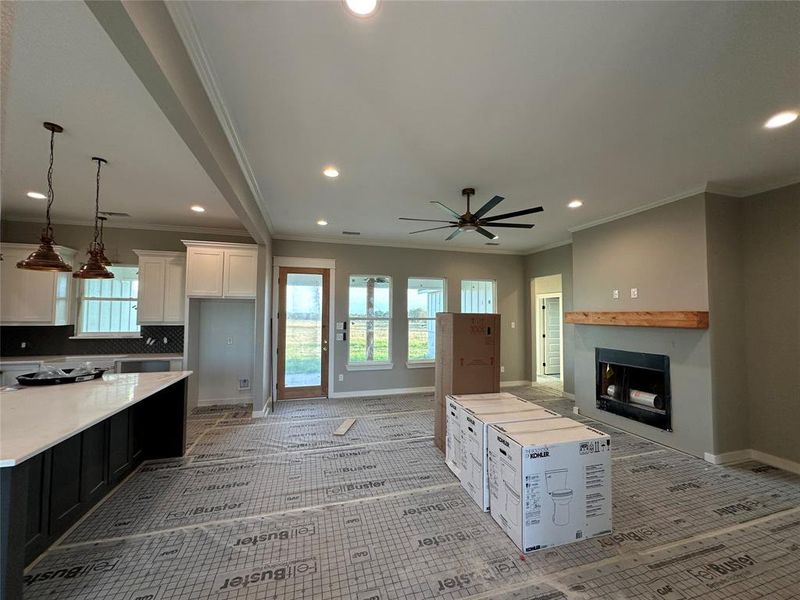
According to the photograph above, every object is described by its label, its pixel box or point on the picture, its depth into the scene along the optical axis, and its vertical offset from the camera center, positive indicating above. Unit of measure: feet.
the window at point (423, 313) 20.17 +0.27
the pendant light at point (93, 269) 10.27 +1.46
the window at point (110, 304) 15.58 +0.57
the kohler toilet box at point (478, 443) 8.12 -3.15
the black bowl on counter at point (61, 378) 8.74 -1.67
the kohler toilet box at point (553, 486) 6.72 -3.43
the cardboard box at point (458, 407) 9.48 -2.48
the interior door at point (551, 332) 25.85 -1.08
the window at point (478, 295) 21.30 +1.43
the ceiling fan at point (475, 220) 9.96 +3.11
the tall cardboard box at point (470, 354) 10.68 -1.15
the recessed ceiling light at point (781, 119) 7.36 +4.43
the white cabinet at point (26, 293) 14.01 +0.98
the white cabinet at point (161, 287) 15.35 +1.38
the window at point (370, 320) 19.11 -0.15
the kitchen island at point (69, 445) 4.75 -2.96
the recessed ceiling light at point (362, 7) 4.80 +4.46
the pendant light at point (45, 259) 8.76 +1.48
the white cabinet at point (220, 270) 15.35 +2.17
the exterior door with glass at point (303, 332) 17.92 -0.80
